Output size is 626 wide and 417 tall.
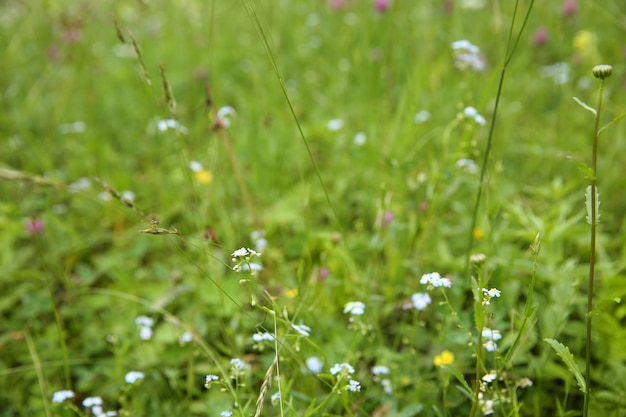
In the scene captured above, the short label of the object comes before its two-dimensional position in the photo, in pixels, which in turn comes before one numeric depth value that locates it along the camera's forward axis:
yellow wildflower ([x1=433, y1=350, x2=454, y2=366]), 1.02
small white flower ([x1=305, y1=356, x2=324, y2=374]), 1.01
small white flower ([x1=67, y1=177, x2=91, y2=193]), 1.26
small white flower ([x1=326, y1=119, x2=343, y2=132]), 1.28
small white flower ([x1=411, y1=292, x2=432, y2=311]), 1.00
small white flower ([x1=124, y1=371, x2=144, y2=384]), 1.00
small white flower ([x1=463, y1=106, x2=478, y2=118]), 1.06
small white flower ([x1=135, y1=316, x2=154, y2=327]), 1.07
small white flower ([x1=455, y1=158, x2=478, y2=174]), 1.12
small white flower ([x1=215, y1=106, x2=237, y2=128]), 1.12
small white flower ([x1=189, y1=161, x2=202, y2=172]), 1.21
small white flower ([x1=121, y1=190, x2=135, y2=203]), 1.24
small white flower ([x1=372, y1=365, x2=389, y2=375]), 1.00
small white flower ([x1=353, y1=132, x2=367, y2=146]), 1.25
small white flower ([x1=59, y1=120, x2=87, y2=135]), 1.45
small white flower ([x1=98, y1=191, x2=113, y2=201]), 1.25
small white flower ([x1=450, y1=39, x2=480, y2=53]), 1.10
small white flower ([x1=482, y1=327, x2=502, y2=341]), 0.94
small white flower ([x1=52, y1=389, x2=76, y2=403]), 1.00
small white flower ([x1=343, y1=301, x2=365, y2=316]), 1.00
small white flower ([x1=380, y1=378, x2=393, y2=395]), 1.01
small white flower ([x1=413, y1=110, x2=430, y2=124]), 1.26
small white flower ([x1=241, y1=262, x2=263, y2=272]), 1.01
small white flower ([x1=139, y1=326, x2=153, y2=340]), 1.07
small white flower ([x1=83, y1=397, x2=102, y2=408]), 1.00
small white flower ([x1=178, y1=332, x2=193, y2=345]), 1.04
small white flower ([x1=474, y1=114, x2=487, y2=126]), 1.05
